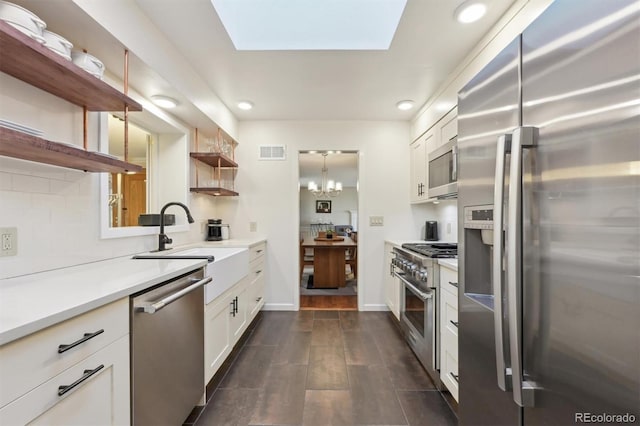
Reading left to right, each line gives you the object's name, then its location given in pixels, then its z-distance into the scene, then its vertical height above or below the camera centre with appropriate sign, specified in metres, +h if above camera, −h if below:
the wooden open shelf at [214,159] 2.75 +0.64
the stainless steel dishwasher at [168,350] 1.08 -0.63
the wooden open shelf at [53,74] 0.94 +0.61
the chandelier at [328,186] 5.55 +0.67
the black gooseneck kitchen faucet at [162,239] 2.06 -0.16
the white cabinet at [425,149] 2.31 +0.72
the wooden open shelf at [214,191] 2.74 +0.28
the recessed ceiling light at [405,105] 2.89 +1.25
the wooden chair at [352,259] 5.39 -0.89
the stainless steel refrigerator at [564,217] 0.55 +0.00
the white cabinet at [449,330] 1.64 -0.73
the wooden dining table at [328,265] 4.48 -0.80
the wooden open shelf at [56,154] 0.93 +0.27
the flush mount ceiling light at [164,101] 2.07 +0.93
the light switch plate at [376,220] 3.45 -0.04
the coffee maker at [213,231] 3.05 -0.15
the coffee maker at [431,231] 3.27 -0.17
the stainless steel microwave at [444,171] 2.14 +0.41
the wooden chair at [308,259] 6.57 -1.05
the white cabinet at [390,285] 2.88 -0.78
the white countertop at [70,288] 0.69 -0.26
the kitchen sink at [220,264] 1.72 -0.35
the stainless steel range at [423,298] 1.90 -0.65
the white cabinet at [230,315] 1.74 -0.79
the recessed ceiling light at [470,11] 1.55 +1.24
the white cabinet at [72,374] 0.65 -0.45
